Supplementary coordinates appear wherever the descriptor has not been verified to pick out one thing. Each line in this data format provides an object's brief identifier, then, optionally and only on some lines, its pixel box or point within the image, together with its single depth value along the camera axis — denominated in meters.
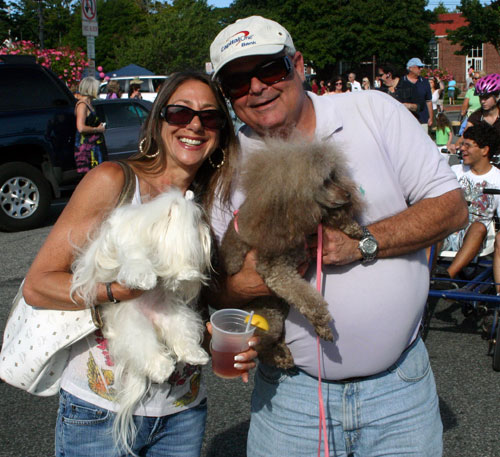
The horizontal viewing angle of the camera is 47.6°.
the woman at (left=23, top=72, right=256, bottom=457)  2.00
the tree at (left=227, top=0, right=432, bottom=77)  56.41
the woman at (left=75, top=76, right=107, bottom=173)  9.48
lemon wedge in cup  2.01
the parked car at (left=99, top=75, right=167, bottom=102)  23.87
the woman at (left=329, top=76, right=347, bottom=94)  19.03
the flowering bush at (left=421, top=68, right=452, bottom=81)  33.70
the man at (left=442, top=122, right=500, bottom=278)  5.40
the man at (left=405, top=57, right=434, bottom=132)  12.38
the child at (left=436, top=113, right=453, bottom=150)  12.09
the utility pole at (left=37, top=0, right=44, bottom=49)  31.17
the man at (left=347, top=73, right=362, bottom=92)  21.05
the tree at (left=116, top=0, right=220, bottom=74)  42.47
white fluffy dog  1.84
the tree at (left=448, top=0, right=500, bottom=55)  51.94
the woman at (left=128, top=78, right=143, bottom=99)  18.62
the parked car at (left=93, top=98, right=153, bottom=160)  12.38
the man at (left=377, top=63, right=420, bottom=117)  11.37
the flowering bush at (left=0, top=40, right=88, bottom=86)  16.59
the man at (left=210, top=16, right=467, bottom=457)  2.04
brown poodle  2.09
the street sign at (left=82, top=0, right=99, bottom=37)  12.65
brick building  74.06
